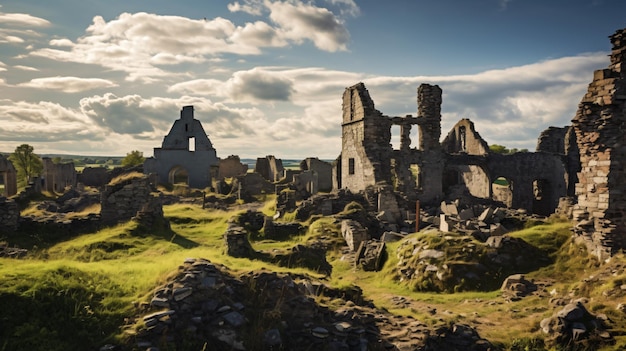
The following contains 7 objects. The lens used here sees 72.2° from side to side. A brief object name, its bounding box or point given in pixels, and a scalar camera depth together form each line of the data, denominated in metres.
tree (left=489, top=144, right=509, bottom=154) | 73.88
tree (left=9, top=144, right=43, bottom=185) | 52.22
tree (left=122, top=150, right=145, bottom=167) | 56.69
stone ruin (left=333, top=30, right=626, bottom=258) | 11.98
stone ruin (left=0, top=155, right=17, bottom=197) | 33.41
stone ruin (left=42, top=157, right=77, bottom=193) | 42.84
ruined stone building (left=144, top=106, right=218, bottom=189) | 43.25
